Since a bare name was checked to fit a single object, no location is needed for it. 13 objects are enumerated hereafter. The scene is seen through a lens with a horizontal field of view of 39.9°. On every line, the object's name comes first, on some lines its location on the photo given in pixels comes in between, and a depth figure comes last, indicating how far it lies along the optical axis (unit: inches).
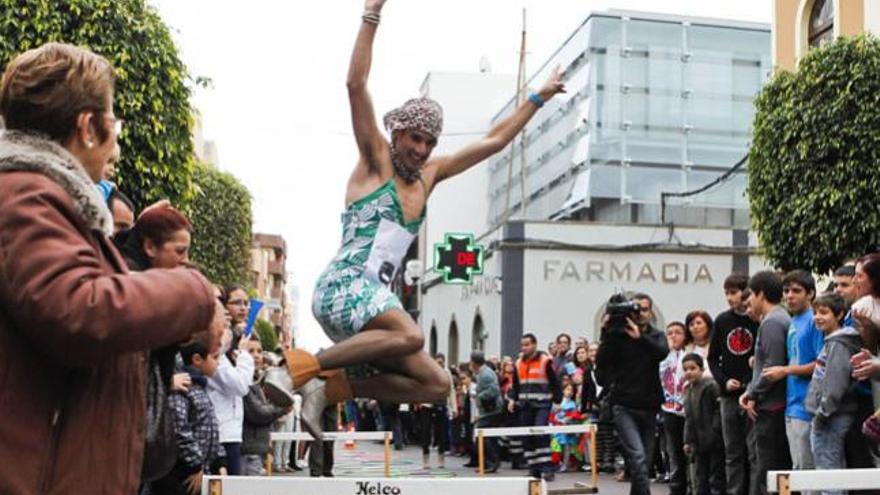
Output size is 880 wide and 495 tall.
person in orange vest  642.8
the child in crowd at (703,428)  437.4
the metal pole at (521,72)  1073.6
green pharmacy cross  684.1
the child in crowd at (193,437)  228.8
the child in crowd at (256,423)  360.2
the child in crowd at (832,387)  316.8
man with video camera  414.0
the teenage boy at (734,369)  404.2
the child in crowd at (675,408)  480.4
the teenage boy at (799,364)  344.8
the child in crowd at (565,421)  672.4
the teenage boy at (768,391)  359.9
